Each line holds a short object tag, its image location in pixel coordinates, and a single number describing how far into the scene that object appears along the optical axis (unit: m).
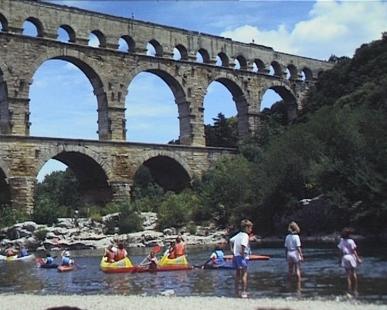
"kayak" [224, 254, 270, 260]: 22.98
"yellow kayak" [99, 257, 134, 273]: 21.67
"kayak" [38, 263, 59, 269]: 24.85
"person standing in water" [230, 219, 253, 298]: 13.26
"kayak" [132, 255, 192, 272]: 21.36
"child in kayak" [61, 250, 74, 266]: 23.62
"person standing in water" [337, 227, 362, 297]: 13.34
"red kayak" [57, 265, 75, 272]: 23.25
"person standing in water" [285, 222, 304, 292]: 13.96
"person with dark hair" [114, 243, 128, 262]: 22.19
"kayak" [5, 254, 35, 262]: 29.36
